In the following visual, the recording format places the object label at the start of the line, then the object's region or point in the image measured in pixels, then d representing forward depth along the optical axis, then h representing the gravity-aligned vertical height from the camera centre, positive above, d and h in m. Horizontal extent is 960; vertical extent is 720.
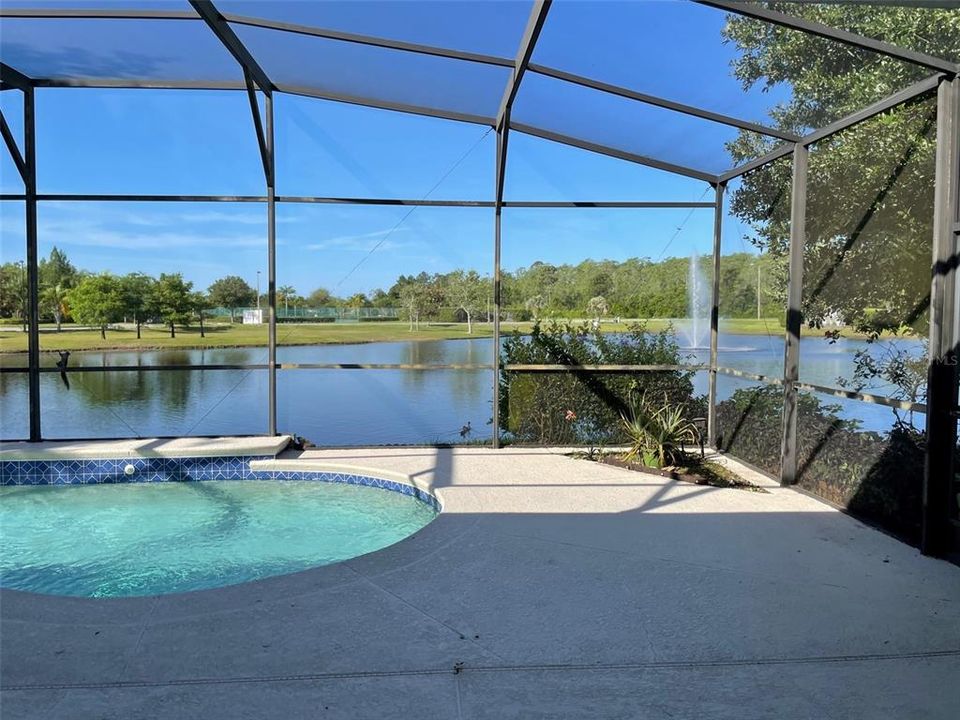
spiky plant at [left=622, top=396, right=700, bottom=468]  5.80 -0.97
